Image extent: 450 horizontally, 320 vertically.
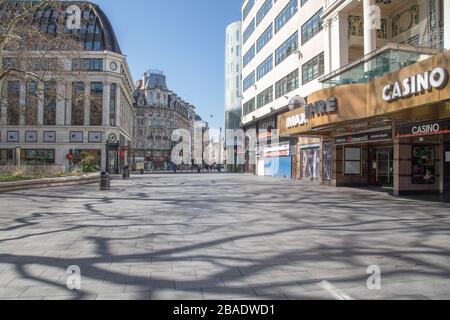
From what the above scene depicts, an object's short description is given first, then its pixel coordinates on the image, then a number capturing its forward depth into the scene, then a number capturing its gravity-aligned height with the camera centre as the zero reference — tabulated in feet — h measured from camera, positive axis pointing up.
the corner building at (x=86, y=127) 207.41 +18.77
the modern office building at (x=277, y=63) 100.73 +31.87
